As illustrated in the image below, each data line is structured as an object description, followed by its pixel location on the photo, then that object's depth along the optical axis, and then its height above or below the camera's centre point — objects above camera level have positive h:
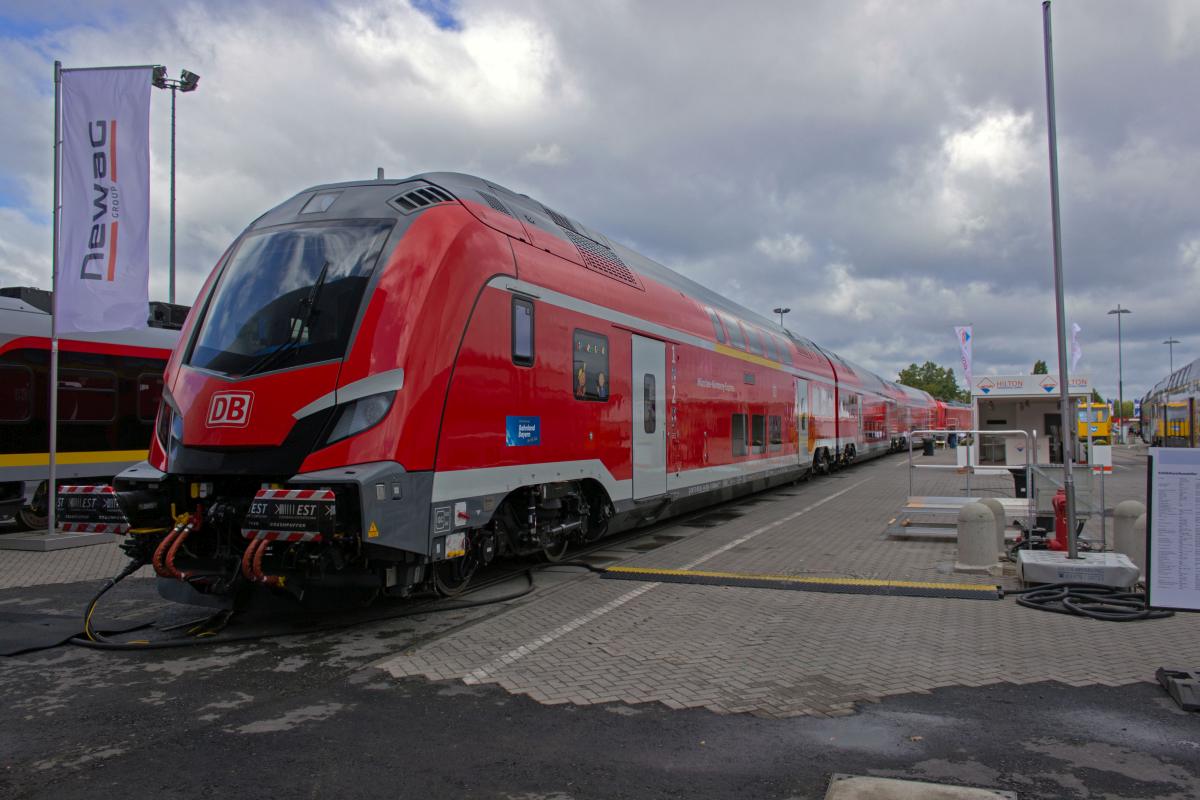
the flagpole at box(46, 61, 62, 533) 11.09 +1.33
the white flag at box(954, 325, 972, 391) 32.45 +3.15
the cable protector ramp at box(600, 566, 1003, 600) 7.67 -1.56
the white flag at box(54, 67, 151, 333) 11.18 +3.12
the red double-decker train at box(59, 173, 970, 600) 5.94 +0.18
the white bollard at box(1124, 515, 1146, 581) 8.27 -1.22
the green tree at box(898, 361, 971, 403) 104.69 +6.09
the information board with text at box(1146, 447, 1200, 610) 5.12 -0.67
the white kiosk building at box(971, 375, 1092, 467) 16.33 +0.30
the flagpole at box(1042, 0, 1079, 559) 7.62 +1.43
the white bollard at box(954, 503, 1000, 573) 8.67 -1.24
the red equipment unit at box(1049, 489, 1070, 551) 9.30 -1.12
